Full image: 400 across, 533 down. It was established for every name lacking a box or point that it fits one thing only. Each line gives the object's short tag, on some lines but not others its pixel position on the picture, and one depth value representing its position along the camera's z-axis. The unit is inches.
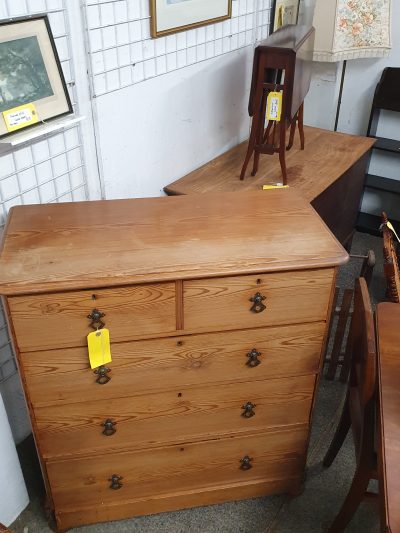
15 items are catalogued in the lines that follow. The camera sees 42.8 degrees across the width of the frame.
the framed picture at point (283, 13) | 94.7
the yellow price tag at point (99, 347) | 49.2
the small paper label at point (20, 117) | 53.6
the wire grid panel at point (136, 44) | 61.6
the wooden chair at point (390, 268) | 73.2
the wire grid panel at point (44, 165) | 55.8
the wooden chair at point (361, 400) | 50.3
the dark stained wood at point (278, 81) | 75.0
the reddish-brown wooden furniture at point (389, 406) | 40.3
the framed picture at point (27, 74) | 52.6
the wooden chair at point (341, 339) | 79.7
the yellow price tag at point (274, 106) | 77.6
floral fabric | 97.9
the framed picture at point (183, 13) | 68.3
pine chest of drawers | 47.8
